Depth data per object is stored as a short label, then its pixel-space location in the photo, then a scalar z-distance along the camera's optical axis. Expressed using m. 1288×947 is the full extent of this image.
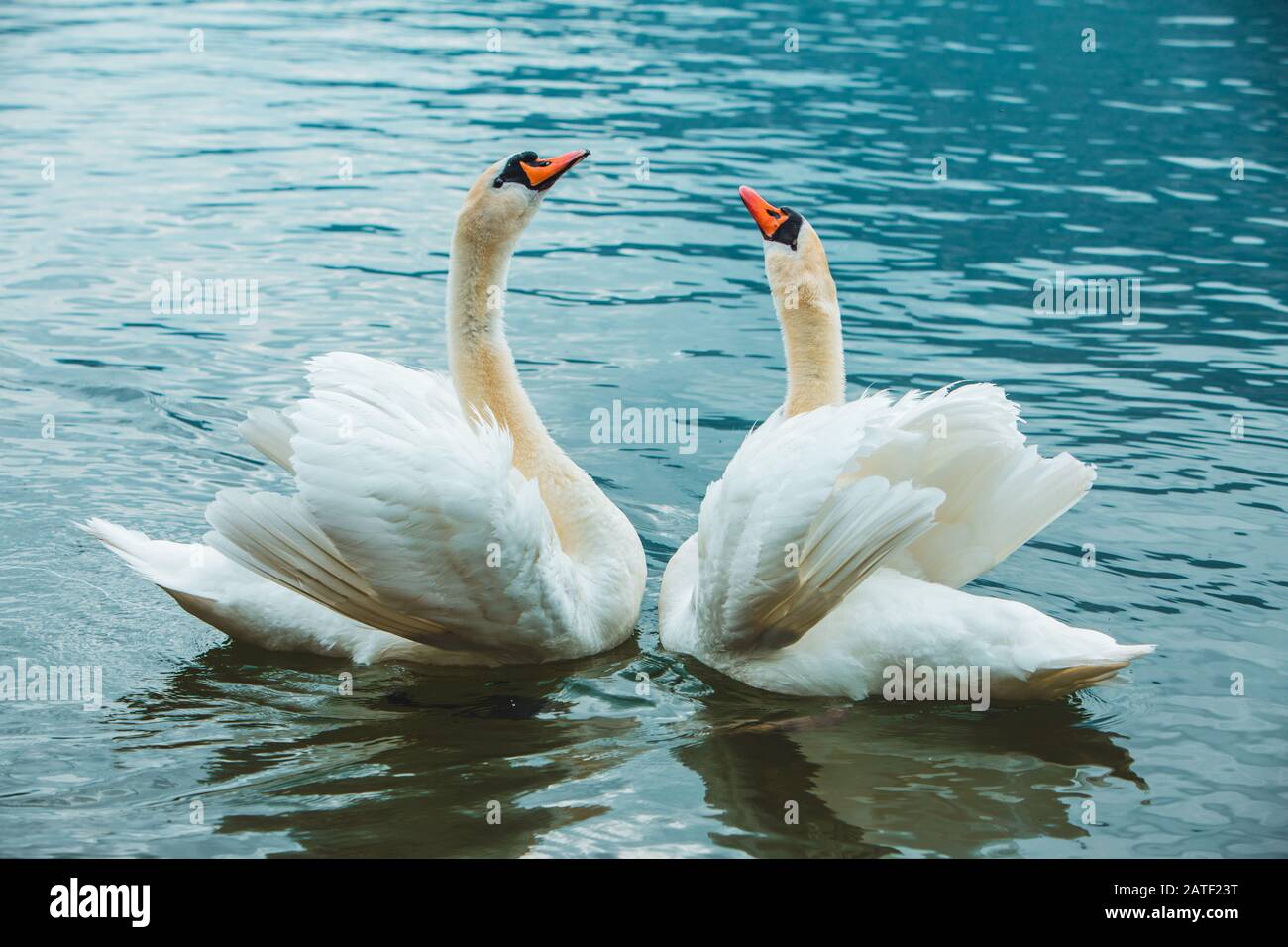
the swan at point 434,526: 5.63
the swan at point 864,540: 5.69
